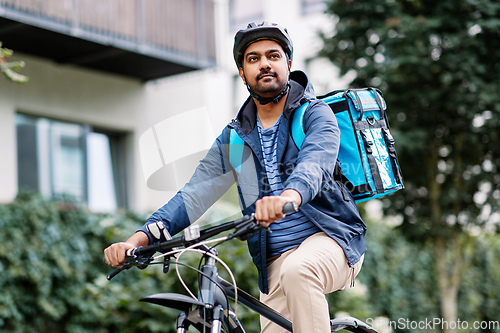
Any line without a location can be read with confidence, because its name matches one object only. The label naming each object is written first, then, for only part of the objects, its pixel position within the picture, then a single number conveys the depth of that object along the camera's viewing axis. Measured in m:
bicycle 2.31
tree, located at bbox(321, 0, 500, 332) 7.21
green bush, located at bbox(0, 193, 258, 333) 6.16
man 2.49
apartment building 8.16
